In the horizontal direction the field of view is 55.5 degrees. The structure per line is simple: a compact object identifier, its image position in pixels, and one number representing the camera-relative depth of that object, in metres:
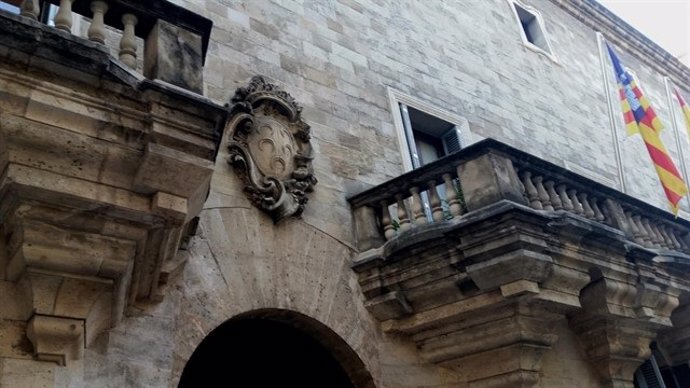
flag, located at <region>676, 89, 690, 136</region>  12.62
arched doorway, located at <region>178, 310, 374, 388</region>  5.73
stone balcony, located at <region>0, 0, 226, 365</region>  3.29
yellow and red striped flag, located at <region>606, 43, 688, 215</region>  9.44
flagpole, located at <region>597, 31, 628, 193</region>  10.34
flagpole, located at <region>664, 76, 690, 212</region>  12.84
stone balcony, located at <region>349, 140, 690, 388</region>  5.57
